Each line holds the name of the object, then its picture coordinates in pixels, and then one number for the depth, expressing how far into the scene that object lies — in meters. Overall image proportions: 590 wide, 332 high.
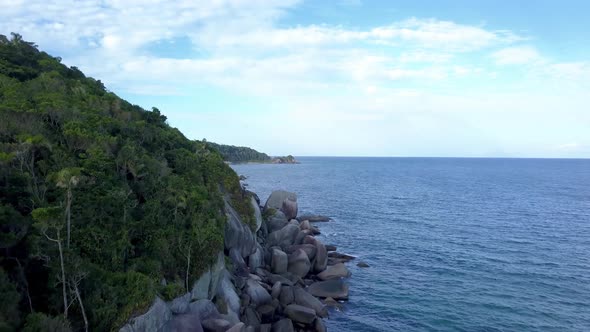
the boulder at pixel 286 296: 31.62
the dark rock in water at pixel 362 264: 42.45
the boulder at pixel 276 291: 32.22
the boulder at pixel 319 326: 28.35
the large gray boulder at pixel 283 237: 44.34
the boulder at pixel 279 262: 37.84
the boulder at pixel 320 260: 40.25
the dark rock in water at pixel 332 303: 32.94
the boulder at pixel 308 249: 40.56
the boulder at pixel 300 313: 28.89
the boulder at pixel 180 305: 22.72
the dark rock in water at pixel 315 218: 63.69
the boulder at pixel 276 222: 48.56
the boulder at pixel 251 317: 28.17
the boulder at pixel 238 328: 23.45
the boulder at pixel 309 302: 31.22
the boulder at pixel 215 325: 23.78
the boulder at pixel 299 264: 38.53
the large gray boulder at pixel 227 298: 27.55
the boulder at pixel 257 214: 42.27
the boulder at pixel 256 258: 36.42
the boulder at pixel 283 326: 27.38
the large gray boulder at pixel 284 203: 56.78
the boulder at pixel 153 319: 19.39
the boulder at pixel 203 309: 24.39
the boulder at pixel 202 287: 26.24
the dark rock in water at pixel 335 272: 38.88
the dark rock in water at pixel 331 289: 34.53
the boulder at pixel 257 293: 31.08
